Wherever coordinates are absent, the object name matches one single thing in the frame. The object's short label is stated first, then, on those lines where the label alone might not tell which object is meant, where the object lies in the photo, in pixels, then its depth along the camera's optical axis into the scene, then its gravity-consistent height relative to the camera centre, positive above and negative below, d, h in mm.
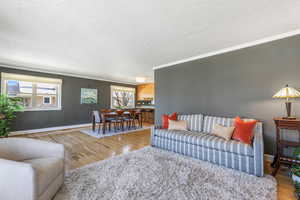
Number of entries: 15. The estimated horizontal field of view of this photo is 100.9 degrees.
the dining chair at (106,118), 4617 -626
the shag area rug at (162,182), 1517 -1143
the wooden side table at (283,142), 2004 -672
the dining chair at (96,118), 4793 -628
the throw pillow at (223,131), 2416 -591
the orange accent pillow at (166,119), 3348 -464
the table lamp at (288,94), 2082 +146
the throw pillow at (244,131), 2204 -531
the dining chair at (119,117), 5002 -642
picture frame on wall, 6027 +299
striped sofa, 1969 -826
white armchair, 1098 -699
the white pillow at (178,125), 3148 -589
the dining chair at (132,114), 5532 -541
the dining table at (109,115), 4617 -503
